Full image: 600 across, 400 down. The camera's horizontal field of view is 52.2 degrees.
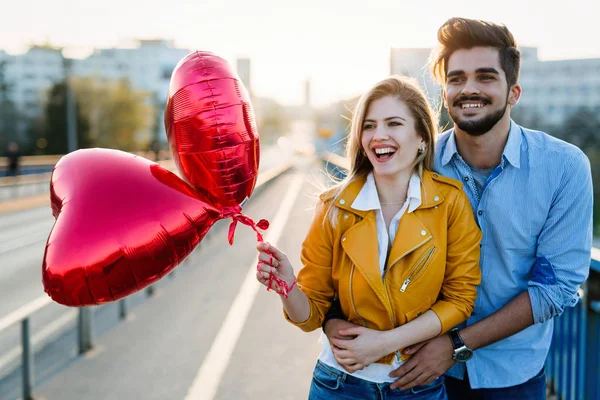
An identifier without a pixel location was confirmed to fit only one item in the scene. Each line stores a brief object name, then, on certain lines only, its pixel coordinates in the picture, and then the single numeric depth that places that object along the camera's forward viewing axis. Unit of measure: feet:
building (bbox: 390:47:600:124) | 160.25
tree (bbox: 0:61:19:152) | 172.86
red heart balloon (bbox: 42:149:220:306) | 6.29
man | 7.68
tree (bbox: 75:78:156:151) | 173.99
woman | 7.29
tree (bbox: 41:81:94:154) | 162.30
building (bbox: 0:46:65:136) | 260.42
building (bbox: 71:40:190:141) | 291.17
